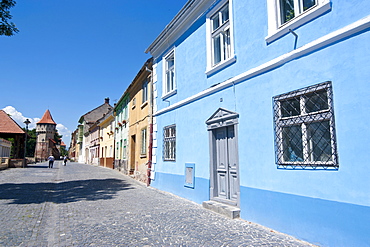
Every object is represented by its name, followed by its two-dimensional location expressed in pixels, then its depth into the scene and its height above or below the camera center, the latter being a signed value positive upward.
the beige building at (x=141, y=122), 12.93 +1.97
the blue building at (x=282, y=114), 4.08 +0.86
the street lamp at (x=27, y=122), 30.97 +4.13
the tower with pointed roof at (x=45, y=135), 67.12 +6.01
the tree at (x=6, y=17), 10.47 +5.52
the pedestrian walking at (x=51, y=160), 28.55 -0.21
